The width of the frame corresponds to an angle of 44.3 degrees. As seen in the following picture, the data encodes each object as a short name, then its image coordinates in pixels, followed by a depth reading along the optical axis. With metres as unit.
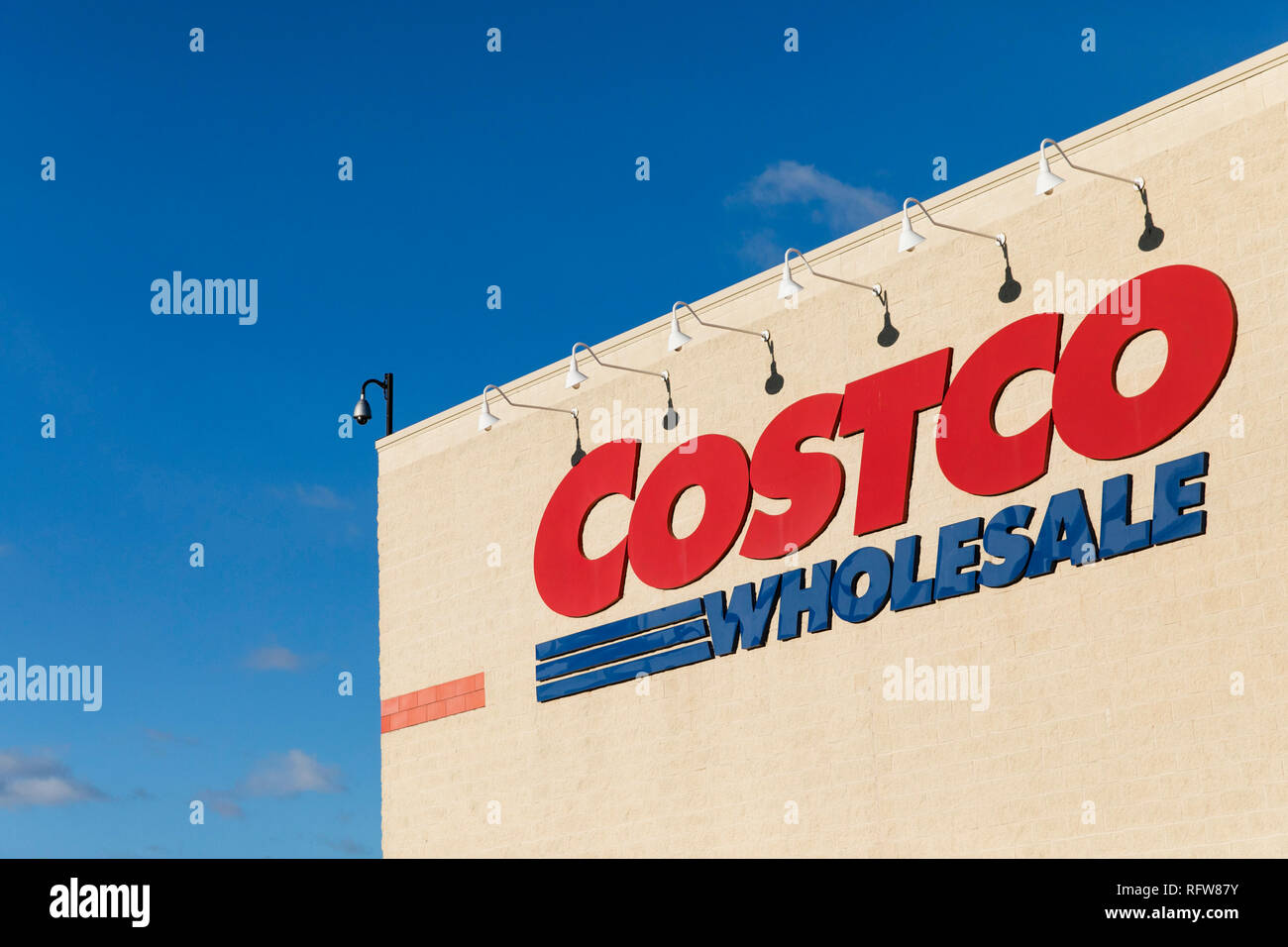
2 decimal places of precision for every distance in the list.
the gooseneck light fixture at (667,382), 25.55
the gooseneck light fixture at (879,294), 22.45
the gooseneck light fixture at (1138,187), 19.75
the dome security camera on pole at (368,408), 30.36
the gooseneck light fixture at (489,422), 26.92
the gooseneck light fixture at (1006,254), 21.08
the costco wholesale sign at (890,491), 19.22
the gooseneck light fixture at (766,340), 23.59
